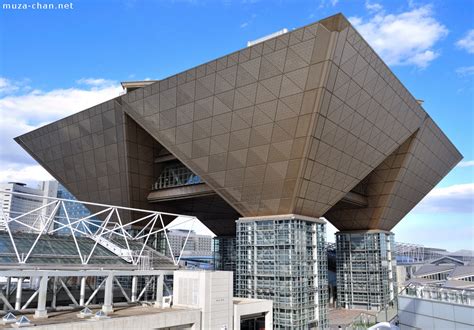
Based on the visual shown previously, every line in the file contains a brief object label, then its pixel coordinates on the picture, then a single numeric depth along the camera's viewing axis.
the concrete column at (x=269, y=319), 33.53
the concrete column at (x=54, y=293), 29.25
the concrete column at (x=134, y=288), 34.41
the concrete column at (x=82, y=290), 30.30
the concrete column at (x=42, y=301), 26.14
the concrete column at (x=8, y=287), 30.90
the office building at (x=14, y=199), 175.75
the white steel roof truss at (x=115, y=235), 29.61
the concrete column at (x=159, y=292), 33.00
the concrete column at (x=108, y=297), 28.98
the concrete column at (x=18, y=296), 27.80
